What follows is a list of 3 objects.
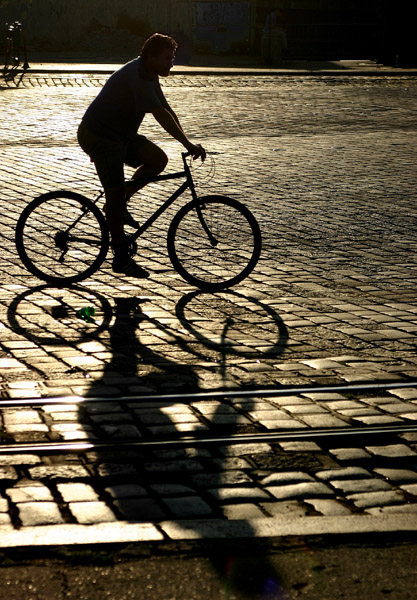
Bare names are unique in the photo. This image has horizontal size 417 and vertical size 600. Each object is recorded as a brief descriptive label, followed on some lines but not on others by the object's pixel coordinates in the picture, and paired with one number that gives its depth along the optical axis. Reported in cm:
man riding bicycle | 1382
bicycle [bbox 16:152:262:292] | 1444
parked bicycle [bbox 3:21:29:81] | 5286
